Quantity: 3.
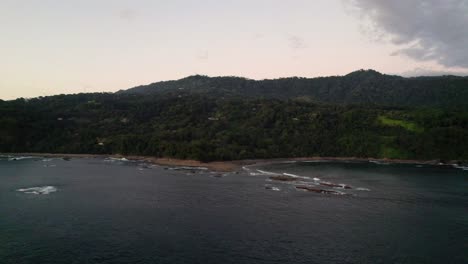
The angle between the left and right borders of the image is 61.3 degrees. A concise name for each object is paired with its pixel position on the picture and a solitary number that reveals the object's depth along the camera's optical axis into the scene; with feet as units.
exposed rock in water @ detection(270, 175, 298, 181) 414.82
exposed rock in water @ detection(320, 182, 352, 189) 372.13
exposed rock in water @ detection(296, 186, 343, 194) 345.00
